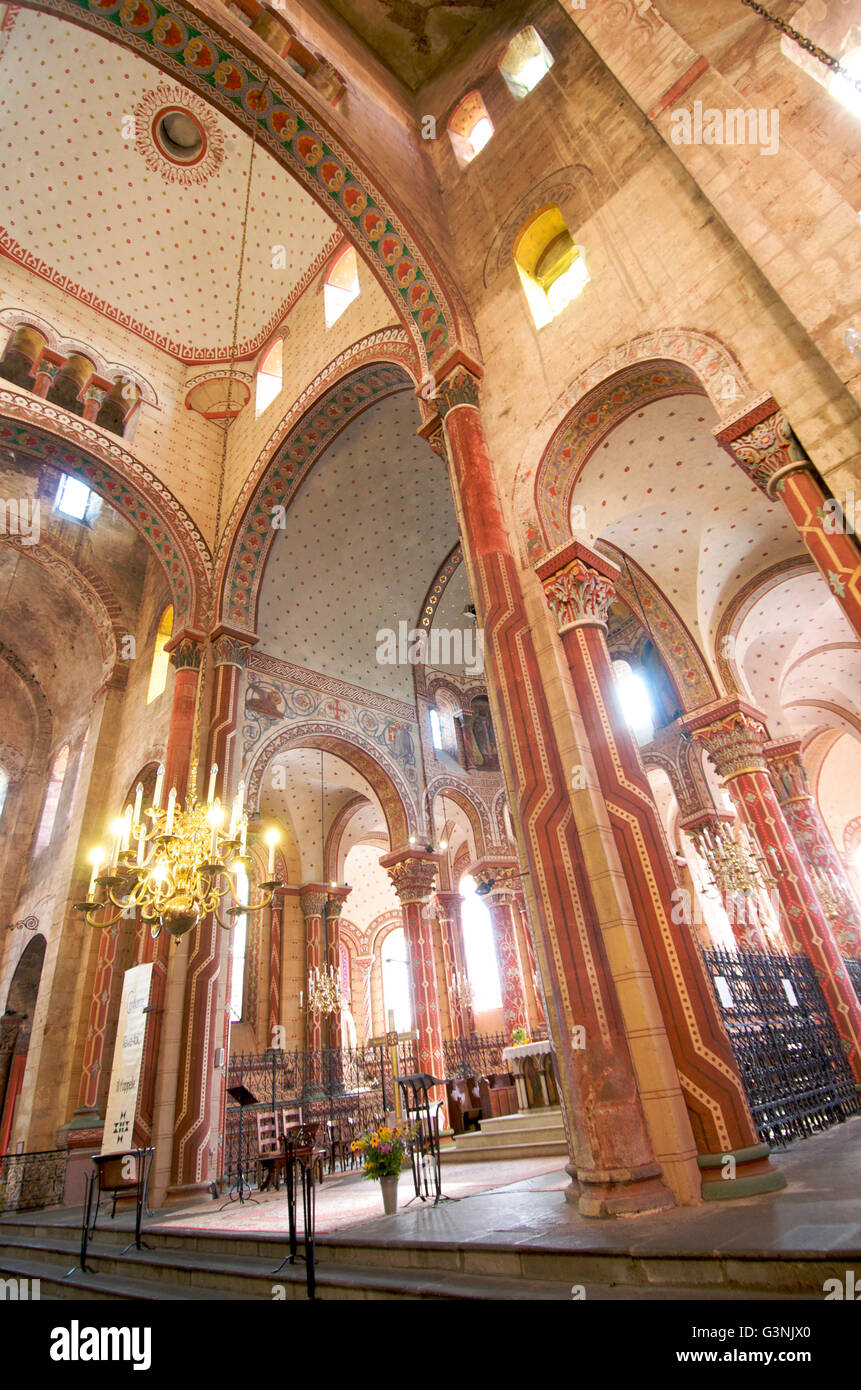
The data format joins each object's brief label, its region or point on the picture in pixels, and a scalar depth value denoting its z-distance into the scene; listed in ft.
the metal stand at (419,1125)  18.30
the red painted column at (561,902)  14.49
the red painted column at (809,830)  37.22
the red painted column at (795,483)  14.61
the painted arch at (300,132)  26.89
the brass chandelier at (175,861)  20.65
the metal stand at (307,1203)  11.74
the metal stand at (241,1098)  26.91
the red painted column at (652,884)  15.15
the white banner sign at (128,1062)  25.98
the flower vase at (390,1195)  17.66
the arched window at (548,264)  26.86
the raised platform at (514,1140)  27.04
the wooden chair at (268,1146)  29.43
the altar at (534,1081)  32.55
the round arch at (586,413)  20.81
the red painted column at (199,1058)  28.02
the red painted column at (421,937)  41.51
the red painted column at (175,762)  28.78
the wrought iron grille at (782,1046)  20.15
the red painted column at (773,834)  30.01
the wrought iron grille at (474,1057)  43.79
